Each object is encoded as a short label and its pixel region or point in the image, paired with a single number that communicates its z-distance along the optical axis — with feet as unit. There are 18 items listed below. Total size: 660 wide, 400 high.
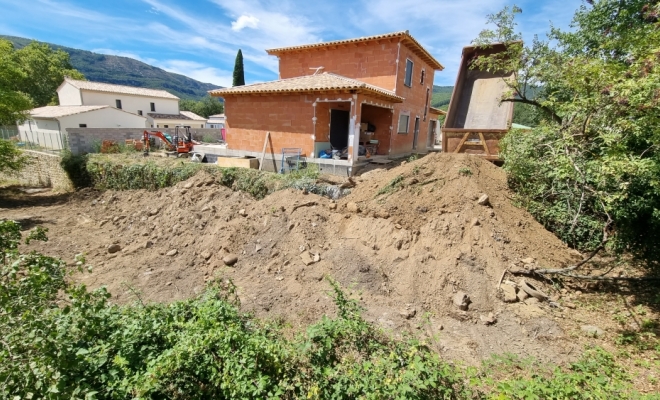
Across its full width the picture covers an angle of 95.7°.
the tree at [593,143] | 15.39
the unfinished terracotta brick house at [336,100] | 38.42
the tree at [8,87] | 38.24
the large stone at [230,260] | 24.09
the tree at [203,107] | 181.73
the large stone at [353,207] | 25.46
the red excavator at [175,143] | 52.65
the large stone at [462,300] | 17.35
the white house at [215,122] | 150.51
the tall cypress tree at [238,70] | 127.34
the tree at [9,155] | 42.60
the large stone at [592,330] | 15.05
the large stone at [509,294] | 17.51
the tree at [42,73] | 119.17
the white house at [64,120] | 84.16
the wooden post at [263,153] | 40.63
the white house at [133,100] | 113.39
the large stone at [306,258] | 21.99
